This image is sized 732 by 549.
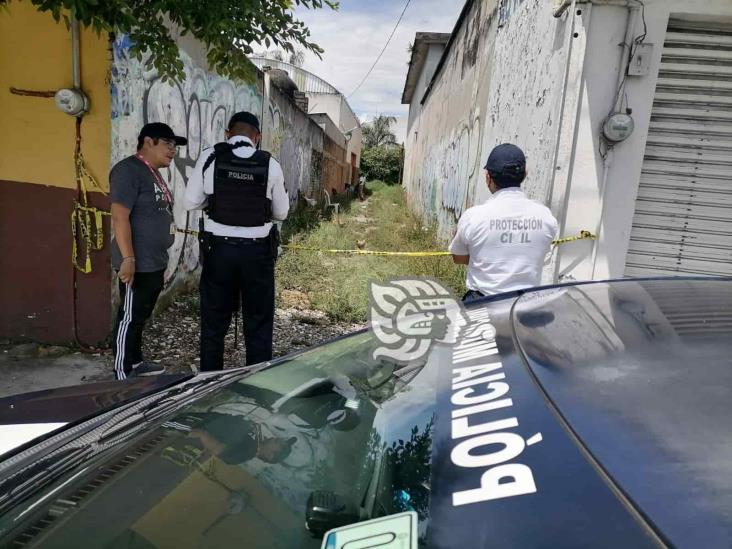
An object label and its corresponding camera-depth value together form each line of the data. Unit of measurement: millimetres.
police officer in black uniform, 3203
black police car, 806
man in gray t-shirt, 3107
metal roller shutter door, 4387
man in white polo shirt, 2723
